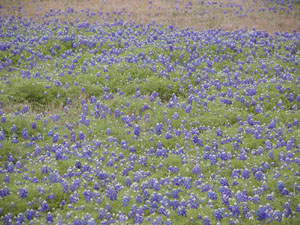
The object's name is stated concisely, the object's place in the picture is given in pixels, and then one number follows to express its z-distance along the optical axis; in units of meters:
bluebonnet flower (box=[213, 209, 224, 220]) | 15.78
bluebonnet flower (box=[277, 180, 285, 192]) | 17.37
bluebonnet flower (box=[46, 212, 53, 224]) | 15.86
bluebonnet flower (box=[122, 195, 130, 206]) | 16.83
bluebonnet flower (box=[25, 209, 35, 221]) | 16.09
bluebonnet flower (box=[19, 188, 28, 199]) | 17.06
